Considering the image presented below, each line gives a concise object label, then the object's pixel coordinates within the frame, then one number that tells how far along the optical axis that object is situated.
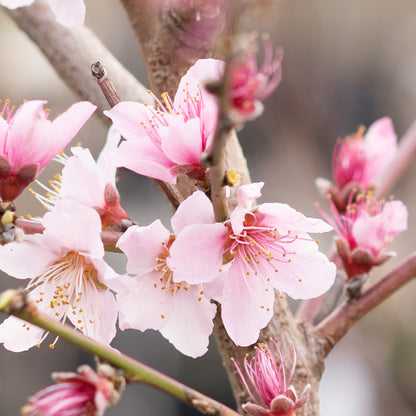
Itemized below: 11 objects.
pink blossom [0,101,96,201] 0.52
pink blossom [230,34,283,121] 0.48
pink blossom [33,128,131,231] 0.52
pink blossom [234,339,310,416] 0.51
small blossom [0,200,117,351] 0.51
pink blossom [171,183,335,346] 0.51
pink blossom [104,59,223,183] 0.51
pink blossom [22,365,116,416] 0.49
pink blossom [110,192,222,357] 0.52
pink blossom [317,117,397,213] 0.59
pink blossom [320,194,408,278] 0.56
